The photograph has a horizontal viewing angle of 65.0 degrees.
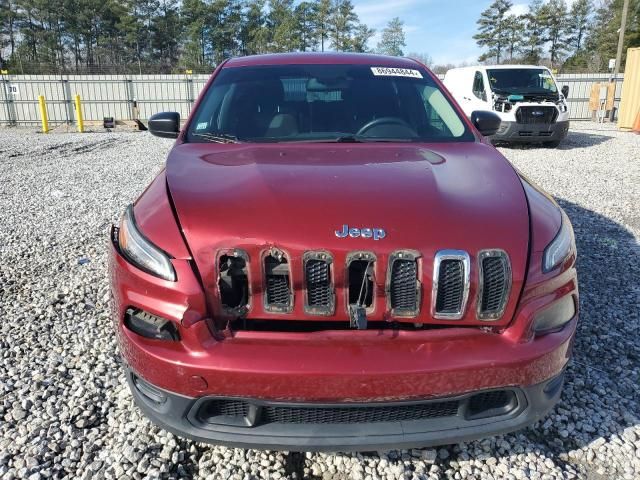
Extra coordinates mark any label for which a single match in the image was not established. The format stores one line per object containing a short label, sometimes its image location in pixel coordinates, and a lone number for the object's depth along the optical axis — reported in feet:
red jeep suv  5.42
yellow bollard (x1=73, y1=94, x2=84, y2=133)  60.44
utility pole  84.05
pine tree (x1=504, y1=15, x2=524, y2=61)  197.77
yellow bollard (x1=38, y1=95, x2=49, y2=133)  60.54
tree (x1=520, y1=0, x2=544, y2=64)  194.70
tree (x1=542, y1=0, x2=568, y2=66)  193.16
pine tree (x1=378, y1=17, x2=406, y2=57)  210.18
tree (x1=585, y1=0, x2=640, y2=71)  154.66
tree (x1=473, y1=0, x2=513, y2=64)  201.67
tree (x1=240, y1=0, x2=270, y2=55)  185.16
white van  38.73
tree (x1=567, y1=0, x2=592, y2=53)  195.52
